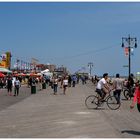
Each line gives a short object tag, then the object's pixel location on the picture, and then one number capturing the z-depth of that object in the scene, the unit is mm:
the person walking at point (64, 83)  27128
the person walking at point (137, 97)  9144
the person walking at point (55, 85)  26947
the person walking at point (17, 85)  25233
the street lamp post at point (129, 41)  38082
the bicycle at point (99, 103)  15143
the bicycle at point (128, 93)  20595
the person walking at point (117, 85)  17616
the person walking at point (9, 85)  26818
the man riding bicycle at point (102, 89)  15324
